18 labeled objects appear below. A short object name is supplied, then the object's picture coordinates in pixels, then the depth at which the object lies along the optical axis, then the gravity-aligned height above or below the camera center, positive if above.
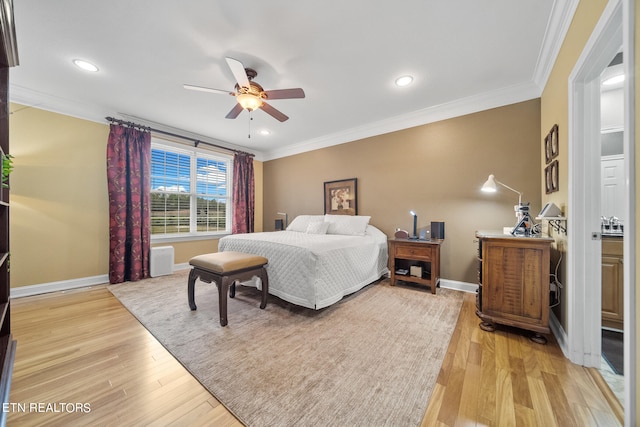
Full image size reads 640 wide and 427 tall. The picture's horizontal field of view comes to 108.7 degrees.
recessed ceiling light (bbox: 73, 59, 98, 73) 2.31 +1.52
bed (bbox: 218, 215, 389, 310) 2.27 -0.52
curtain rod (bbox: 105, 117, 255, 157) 3.47 +1.38
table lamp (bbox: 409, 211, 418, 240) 3.36 -0.15
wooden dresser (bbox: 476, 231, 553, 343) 1.81 -0.56
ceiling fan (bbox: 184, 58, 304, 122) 2.22 +1.22
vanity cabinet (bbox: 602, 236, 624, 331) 1.91 -0.55
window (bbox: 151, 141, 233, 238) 4.07 +0.42
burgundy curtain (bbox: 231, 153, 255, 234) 5.00 +0.43
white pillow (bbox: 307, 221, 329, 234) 3.73 -0.23
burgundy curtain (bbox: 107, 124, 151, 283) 3.39 +0.16
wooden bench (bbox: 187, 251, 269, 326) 2.11 -0.57
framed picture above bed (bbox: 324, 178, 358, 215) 4.11 +0.32
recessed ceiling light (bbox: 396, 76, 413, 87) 2.58 +1.54
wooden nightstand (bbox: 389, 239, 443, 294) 2.93 -0.57
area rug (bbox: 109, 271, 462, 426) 1.22 -1.03
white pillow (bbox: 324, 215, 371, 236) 3.58 -0.17
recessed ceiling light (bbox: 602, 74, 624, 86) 2.23 +1.35
